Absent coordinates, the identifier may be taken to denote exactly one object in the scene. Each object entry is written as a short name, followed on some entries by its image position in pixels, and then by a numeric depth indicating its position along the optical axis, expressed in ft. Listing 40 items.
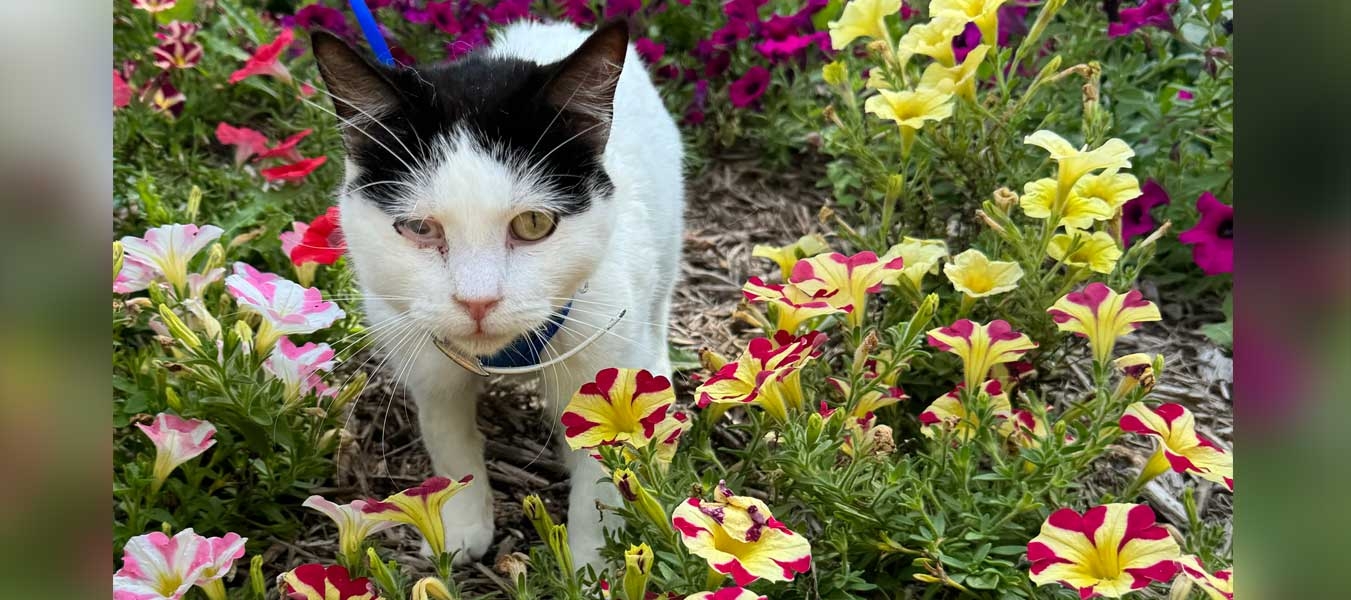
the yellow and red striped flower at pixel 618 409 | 1.34
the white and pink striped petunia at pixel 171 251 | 1.70
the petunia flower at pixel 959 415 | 1.51
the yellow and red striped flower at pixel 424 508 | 1.29
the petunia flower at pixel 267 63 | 2.29
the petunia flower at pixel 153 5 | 2.50
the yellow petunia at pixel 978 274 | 1.66
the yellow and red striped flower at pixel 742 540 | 1.15
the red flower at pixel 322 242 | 1.75
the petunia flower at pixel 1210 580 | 1.11
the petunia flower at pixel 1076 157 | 1.63
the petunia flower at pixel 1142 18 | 2.19
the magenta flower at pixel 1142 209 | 2.11
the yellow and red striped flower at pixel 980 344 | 1.54
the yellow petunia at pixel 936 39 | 1.84
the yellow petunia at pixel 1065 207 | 1.63
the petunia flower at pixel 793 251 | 1.85
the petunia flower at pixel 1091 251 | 1.68
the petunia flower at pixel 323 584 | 1.24
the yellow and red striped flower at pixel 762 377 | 1.36
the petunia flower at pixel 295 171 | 2.06
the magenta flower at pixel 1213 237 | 2.02
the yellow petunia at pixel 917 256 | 1.72
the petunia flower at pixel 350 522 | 1.32
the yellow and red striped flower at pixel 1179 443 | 1.30
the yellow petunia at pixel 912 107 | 1.77
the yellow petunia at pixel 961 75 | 1.82
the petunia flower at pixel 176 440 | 1.50
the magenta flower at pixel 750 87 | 2.58
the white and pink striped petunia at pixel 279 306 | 1.57
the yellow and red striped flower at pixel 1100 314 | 1.51
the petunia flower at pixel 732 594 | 1.13
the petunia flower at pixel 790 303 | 1.49
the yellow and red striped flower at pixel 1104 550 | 1.20
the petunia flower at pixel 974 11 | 1.81
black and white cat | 1.34
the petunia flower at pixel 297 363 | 1.62
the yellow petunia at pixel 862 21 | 1.91
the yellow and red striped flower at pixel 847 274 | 1.58
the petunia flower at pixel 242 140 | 2.36
